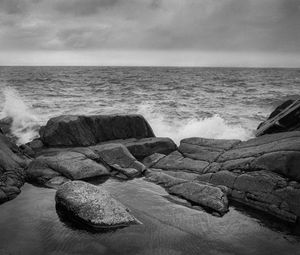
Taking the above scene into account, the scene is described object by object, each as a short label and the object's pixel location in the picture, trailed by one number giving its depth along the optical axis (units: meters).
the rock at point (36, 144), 13.44
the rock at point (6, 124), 17.27
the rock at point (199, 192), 8.15
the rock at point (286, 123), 11.70
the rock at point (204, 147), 11.19
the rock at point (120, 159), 10.76
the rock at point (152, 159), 11.81
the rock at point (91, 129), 13.52
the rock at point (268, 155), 8.53
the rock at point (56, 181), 9.52
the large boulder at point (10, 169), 8.82
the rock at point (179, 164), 10.62
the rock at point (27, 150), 12.62
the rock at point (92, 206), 7.05
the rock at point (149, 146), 12.83
